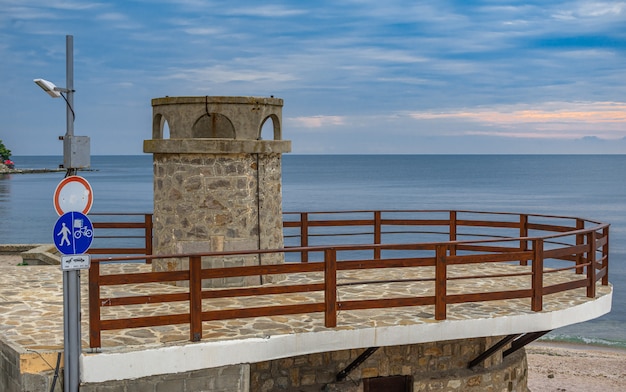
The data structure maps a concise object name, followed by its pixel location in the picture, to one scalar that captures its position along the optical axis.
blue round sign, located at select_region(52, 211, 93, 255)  7.56
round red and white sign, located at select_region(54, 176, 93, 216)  7.58
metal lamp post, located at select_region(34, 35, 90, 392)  7.68
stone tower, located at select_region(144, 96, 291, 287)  11.79
